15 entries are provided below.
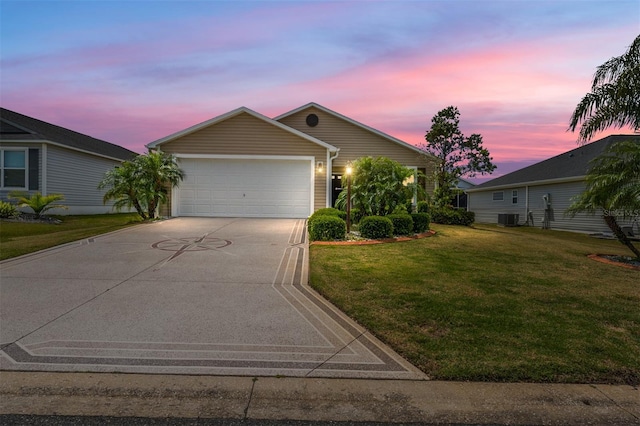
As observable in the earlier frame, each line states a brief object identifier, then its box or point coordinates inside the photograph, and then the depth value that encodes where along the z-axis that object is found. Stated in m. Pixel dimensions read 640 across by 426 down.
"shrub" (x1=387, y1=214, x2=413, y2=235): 11.48
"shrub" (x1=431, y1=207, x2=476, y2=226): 18.00
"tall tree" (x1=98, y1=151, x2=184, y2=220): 13.85
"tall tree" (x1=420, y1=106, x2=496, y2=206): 18.94
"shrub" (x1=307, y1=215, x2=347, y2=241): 10.16
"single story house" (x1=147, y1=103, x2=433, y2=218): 15.59
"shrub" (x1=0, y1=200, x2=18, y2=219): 14.85
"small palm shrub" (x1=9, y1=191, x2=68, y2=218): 15.27
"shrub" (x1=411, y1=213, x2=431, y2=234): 12.60
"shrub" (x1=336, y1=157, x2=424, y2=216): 12.43
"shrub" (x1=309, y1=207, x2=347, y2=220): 12.70
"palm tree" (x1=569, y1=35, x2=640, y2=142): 10.88
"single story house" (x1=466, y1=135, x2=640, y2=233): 17.83
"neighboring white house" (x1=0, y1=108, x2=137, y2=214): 17.41
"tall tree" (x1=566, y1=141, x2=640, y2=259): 8.20
